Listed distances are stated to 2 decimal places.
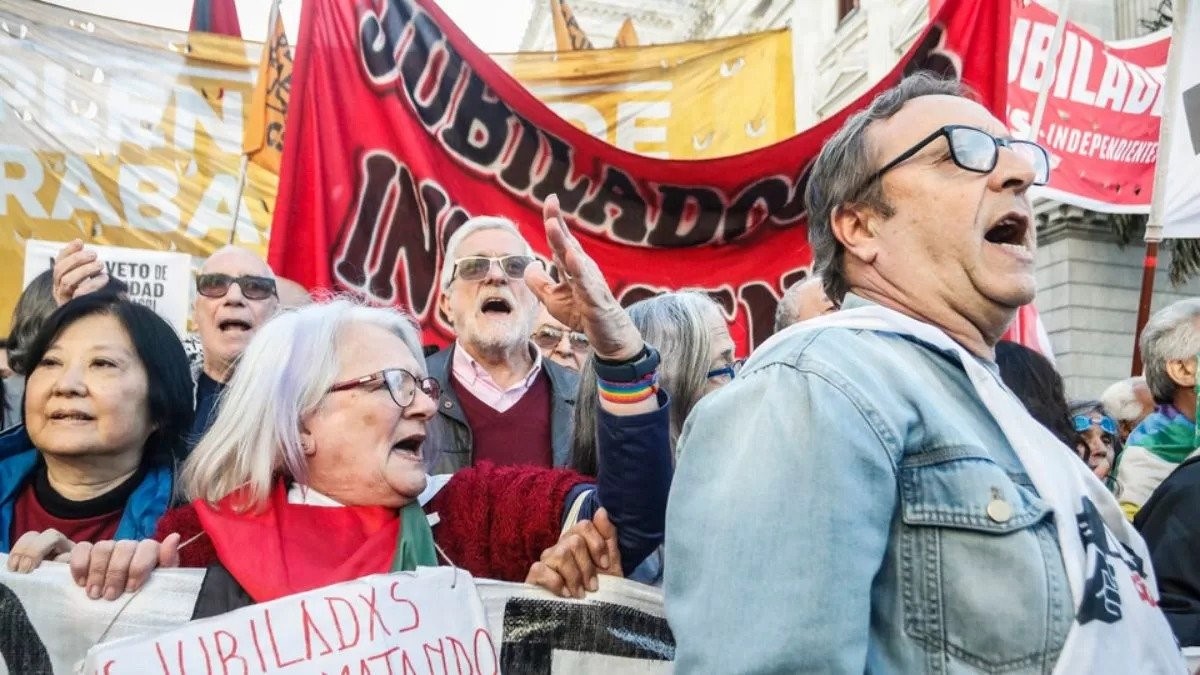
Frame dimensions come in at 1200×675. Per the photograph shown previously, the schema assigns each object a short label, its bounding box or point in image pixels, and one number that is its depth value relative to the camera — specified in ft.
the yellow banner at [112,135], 16.83
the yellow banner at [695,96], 16.96
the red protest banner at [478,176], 13.48
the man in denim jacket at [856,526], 3.72
